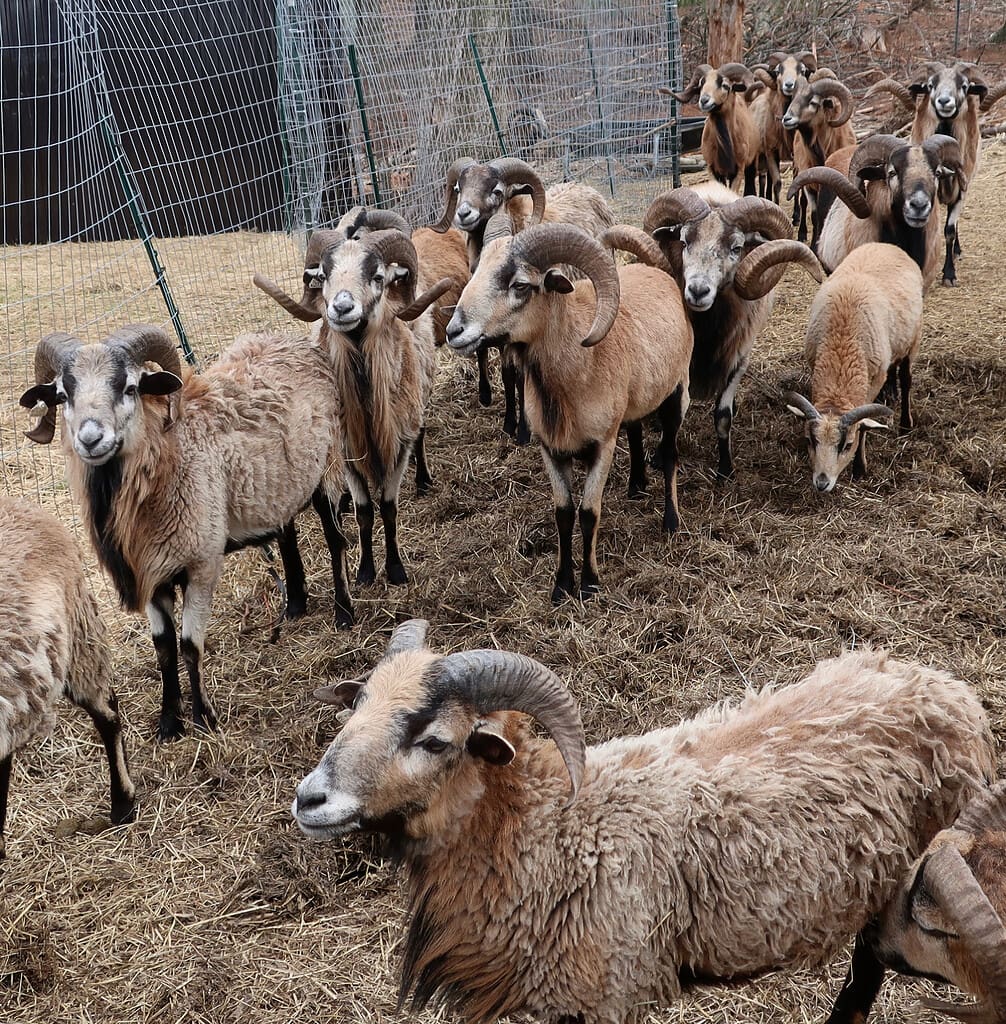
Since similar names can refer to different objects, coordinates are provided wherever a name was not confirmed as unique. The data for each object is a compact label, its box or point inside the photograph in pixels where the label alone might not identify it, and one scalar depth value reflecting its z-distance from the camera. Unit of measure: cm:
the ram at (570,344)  537
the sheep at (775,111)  1340
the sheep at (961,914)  237
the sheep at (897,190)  817
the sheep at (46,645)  372
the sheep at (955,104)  1034
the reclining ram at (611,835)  271
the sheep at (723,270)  674
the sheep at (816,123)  1210
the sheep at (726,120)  1338
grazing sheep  652
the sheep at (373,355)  571
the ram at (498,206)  796
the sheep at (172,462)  458
